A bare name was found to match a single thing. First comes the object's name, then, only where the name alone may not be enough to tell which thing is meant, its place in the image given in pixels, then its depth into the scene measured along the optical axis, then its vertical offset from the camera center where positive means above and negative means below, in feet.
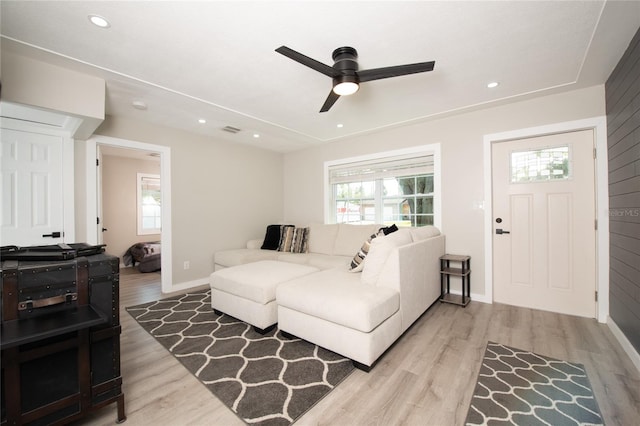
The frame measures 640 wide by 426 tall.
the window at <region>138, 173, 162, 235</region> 19.39 +0.81
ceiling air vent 12.93 +4.20
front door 9.35 -0.45
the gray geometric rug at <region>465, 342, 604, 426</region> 4.95 -3.81
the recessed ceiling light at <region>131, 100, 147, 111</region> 9.94 +4.18
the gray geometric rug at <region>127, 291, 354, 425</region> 5.36 -3.77
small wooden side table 10.41 -2.68
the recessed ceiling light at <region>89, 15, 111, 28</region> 5.69 +4.21
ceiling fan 6.15 +3.41
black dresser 3.93 -2.04
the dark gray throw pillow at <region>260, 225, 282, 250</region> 15.35 -1.47
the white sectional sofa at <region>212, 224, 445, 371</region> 6.43 -2.32
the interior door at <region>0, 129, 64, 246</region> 8.79 +0.94
